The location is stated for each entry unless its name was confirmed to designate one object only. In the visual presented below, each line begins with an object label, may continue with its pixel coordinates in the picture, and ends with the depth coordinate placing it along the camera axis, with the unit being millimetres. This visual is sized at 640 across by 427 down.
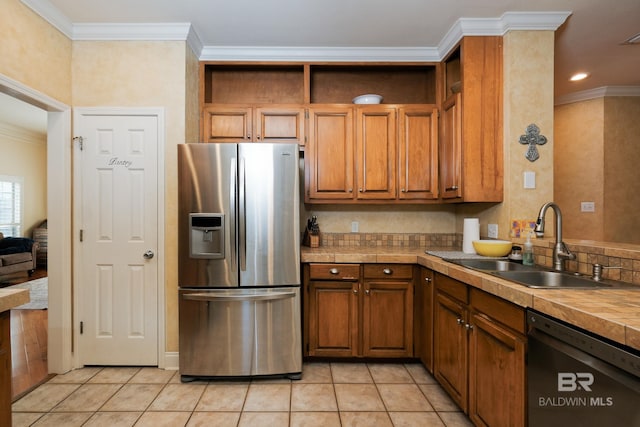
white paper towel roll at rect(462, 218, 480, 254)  2625
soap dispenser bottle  2121
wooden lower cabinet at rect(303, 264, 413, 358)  2641
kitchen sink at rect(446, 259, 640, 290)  1568
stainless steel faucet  1823
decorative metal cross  2516
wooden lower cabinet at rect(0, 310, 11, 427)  1295
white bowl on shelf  2990
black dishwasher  979
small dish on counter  2352
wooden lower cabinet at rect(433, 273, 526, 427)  1439
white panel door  2621
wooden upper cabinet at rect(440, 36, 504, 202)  2592
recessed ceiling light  3551
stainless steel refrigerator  2375
